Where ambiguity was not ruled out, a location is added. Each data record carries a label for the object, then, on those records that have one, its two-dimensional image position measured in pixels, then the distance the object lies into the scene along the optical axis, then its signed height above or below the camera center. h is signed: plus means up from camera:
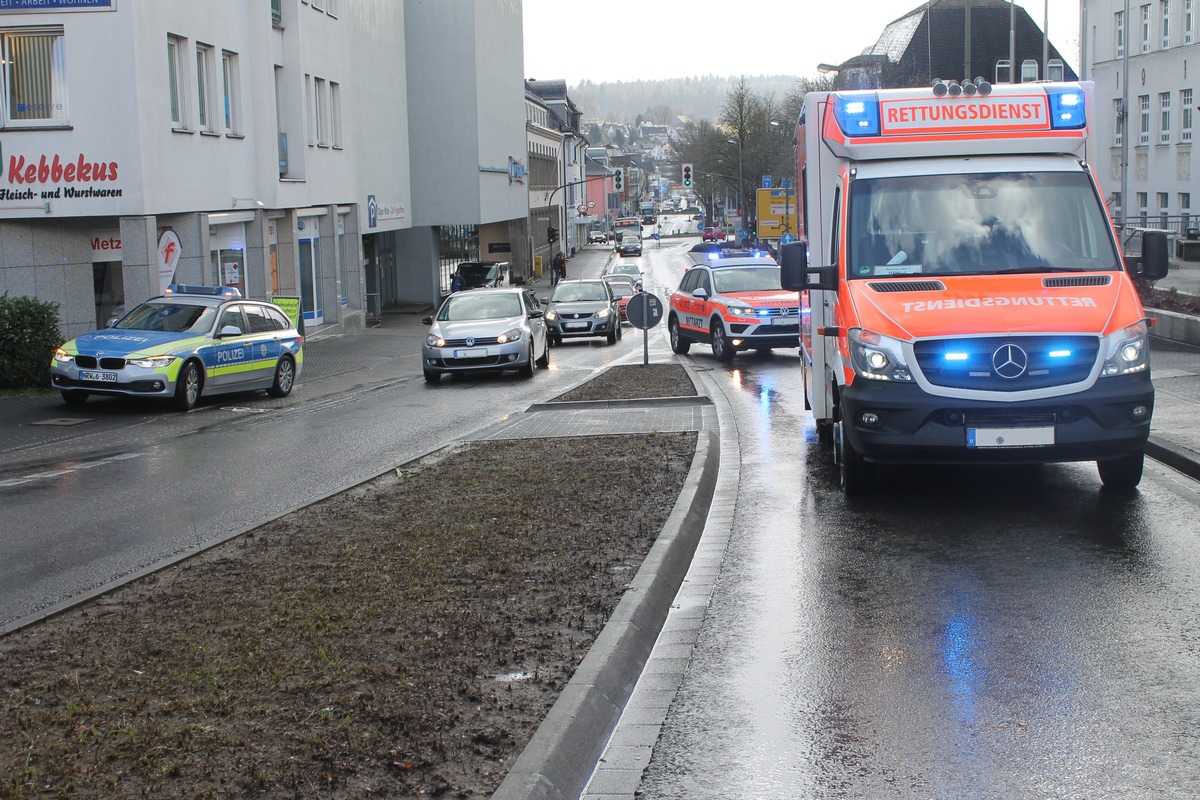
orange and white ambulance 8.77 -0.23
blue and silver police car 18.00 -1.17
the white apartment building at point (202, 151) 24.00 +2.56
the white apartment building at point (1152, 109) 50.56 +5.47
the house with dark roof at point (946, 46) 76.31 +12.12
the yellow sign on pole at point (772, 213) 52.72 +1.68
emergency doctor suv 23.88 -0.96
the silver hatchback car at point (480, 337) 22.70 -1.27
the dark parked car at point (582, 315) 32.91 -1.36
